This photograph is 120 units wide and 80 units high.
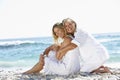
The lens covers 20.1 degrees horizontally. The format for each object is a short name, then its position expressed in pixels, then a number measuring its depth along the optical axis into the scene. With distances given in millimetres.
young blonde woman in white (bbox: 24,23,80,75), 3840
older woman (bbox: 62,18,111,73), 3855
